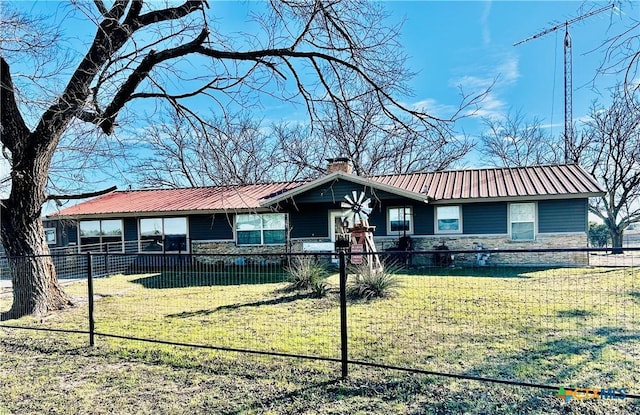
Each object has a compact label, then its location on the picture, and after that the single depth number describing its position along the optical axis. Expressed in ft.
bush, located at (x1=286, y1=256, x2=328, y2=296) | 29.07
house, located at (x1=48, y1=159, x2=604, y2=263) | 42.09
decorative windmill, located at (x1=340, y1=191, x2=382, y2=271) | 32.90
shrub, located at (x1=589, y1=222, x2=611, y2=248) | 69.72
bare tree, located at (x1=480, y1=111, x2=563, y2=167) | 80.74
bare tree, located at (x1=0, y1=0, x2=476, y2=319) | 16.67
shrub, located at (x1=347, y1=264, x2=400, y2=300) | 25.77
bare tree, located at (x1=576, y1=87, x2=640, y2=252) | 64.39
